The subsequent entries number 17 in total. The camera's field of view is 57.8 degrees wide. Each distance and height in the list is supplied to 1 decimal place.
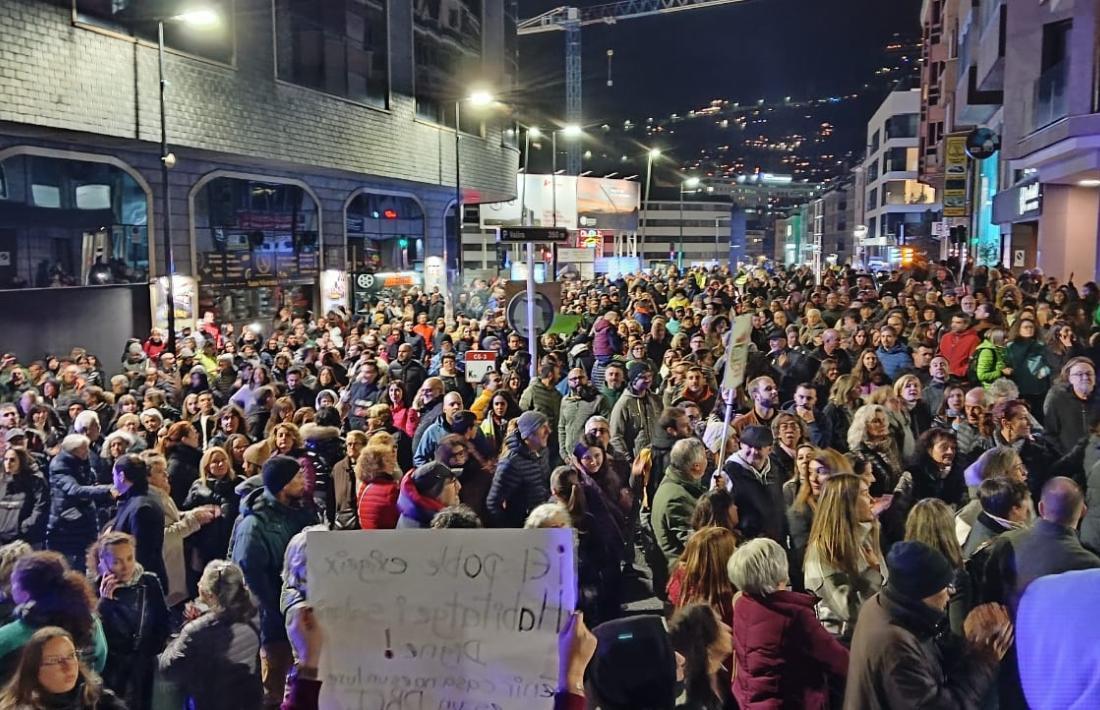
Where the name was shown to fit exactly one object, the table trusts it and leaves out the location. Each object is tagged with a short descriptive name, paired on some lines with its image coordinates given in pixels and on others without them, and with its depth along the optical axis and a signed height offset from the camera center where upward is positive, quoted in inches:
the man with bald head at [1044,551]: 185.2 -53.8
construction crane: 4303.6 +1122.0
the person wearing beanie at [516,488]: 286.4 -63.4
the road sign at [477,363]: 462.0 -44.3
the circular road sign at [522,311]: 494.3 -21.8
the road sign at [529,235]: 488.1 +16.1
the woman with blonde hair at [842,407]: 354.9 -51.3
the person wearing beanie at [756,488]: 255.1 -57.7
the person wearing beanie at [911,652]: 150.9 -58.9
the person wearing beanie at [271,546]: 230.1 -64.5
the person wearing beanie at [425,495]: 233.6 -53.9
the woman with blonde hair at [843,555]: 198.8 -59.3
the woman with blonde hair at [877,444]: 291.0 -52.7
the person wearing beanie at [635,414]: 366.6 -54.8
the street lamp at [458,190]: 1114.5 +95.1
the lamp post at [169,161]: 607.8 +75.9
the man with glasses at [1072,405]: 335.6 -46.8
